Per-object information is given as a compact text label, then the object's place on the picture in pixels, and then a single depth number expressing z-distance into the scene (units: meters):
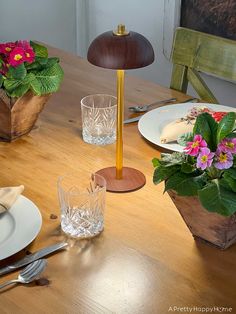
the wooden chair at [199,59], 1.80
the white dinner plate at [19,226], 0.99
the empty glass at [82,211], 1.06
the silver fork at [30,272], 0.93
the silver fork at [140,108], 1.60
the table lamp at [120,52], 1.06
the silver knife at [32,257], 0.96
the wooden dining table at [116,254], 0.89
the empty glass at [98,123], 1.42
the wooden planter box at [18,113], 1.38
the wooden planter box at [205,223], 0.97
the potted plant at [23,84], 1.37
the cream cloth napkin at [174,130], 1.38
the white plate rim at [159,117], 1.38
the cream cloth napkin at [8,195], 1.10
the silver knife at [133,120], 1.53
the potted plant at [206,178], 0.92
